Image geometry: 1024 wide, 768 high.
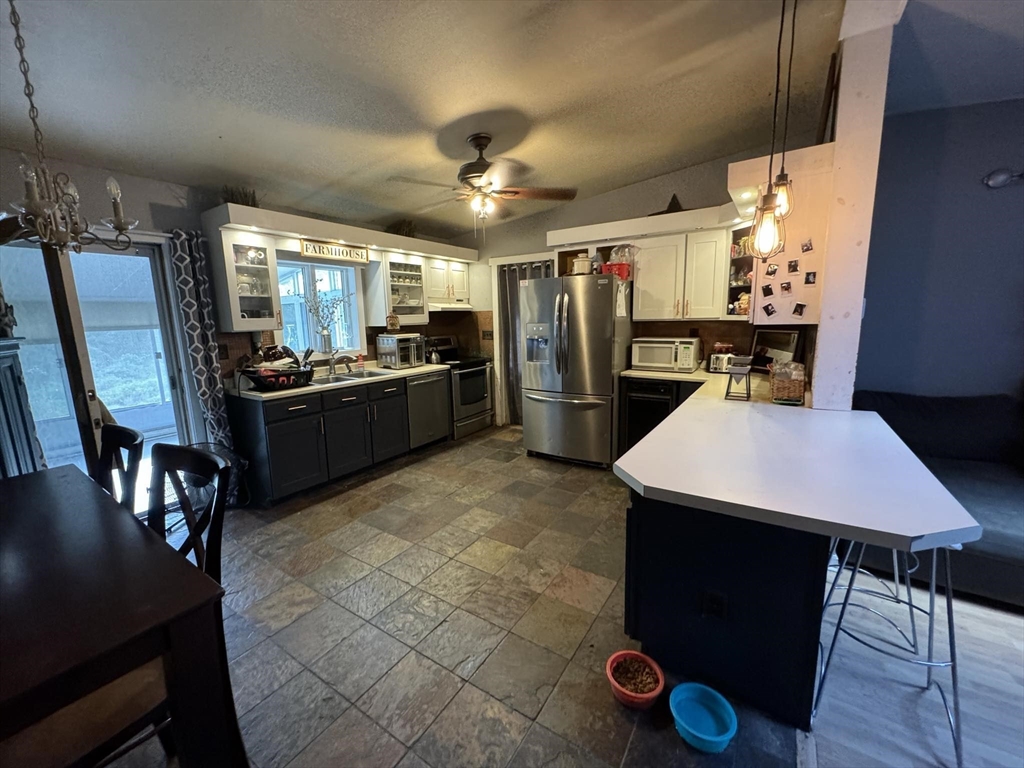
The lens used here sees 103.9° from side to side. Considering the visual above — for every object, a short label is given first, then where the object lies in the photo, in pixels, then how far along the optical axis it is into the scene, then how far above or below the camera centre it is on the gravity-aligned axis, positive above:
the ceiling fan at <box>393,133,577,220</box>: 2.72 +0.91
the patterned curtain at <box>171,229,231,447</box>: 2.82 +0.04
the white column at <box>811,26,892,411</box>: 1.74 +0.48
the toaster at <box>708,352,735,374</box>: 3.48 -0.42
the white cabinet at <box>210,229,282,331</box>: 2.97 +0.36
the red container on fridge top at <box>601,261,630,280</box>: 3.68 +0.44
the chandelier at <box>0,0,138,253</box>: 1.21 +0.40
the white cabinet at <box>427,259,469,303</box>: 4.67 +0.50
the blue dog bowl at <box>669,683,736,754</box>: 1.27 -1.34
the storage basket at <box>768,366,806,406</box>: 2.20 -0.43
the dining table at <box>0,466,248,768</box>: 0.72 -0.58
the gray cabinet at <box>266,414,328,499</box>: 2.98 -0.97
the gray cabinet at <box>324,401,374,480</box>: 3.34 -0.97
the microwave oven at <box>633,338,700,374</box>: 3.52 -0.34
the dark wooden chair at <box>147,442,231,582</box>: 1.22 -0.54
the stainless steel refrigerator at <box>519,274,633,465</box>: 3.51 -0.36
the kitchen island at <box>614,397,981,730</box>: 1.08 -0.73
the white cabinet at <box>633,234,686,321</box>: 3.59 +0.35
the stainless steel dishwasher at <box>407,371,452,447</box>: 4.05 -0.89
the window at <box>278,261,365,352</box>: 3.73 +0.22
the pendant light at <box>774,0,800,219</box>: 1.55 +0.46
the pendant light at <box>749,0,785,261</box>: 1.55 +0.34
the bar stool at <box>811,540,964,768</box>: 1.21 -1.22
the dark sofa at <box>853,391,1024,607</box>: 1.79 -0.89
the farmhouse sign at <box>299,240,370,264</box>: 3.46 +0.67
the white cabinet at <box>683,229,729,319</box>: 3.40 +0.35
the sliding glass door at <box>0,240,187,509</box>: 2.33 -0.07
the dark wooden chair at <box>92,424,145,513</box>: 1.66 -0.54
